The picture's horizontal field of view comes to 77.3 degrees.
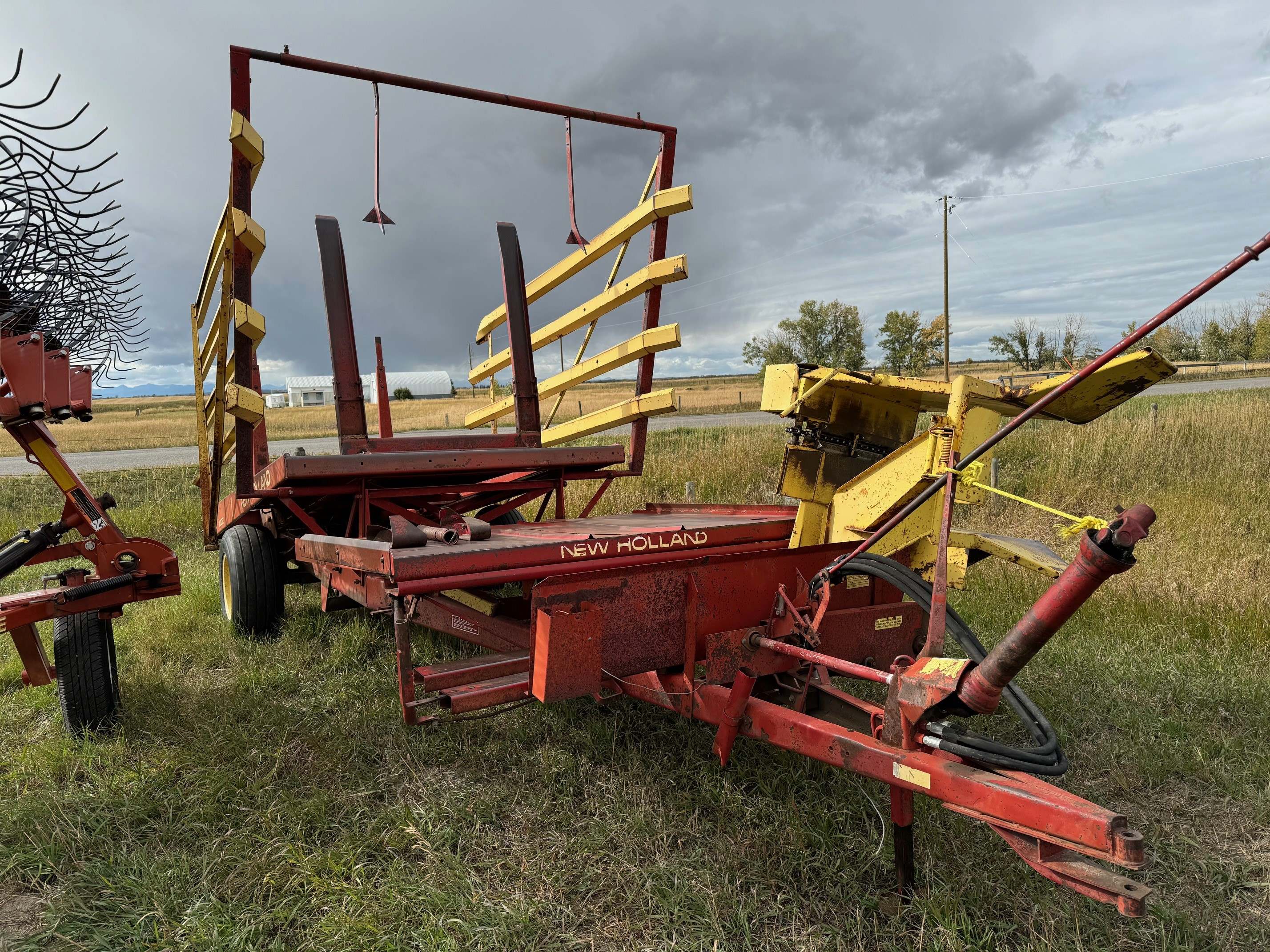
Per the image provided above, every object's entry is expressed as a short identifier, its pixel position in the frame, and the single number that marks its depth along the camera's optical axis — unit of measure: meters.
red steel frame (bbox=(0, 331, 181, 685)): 3.25
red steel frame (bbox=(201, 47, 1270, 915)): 1.84
